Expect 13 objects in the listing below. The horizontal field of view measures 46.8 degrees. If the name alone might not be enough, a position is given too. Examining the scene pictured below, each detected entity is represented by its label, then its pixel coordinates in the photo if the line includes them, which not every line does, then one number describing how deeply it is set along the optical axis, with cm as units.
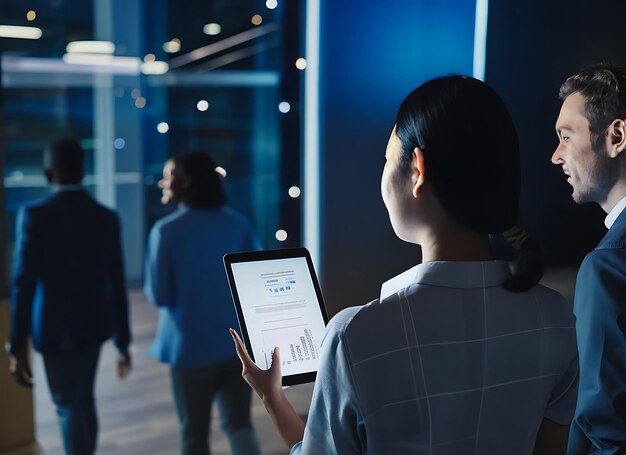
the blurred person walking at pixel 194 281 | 280
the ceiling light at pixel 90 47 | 267
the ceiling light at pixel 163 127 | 287
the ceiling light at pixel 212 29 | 294
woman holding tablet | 87
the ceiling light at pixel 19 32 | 251
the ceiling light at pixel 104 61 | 268
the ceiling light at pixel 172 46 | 288
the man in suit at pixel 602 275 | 136
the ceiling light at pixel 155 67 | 285
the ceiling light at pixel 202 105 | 295
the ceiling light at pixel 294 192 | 304
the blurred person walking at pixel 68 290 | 256
